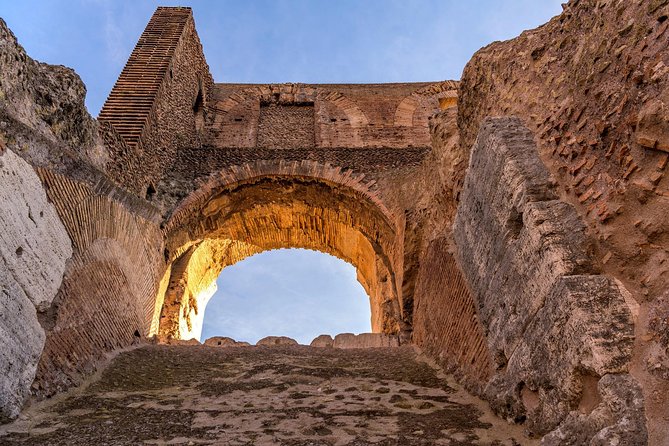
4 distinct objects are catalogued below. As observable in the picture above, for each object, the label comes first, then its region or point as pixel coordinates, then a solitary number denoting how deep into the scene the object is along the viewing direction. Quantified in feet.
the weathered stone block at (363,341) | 18.94
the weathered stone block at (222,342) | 19.88
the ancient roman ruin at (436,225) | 6.11
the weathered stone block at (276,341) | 18.22
